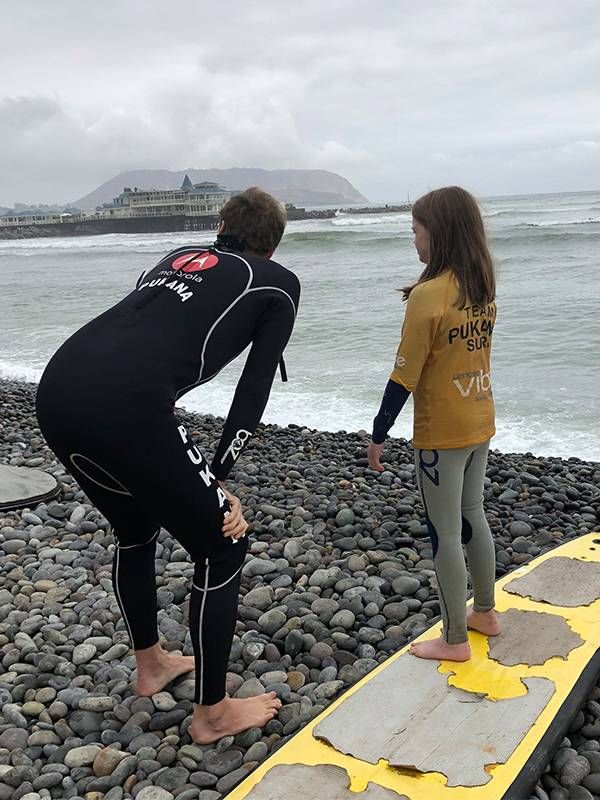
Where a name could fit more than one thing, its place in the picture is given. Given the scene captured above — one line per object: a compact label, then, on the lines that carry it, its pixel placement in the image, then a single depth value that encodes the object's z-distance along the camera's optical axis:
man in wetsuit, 2.17
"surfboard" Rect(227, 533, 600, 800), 2.29
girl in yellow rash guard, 2.48
